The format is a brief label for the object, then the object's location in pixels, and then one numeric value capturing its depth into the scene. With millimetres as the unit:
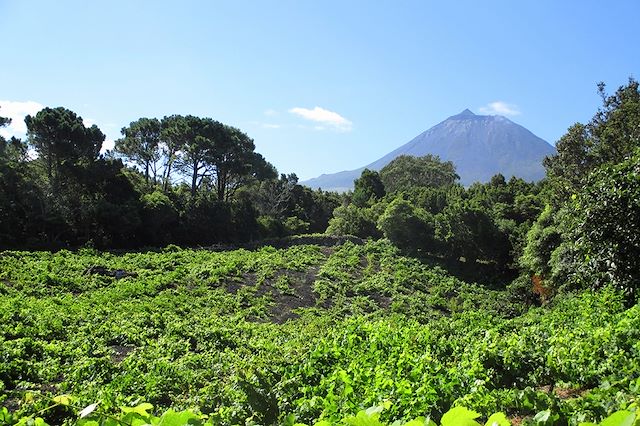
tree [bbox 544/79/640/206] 15062
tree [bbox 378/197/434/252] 24547
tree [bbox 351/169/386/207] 38094
